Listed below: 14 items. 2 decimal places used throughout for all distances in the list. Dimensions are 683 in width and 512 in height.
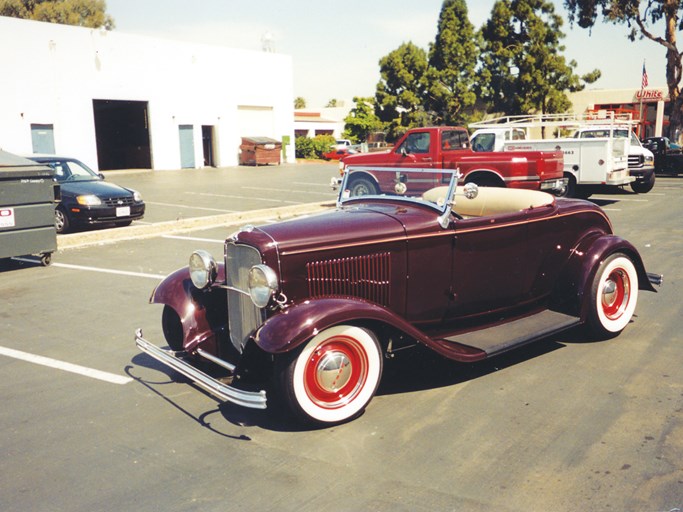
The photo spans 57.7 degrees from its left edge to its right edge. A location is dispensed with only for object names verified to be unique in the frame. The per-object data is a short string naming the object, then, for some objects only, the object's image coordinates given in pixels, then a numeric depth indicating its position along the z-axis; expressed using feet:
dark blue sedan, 37.19
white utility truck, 48.03
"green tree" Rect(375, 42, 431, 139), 142.82
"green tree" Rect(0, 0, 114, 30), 177.94
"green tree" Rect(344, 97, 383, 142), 162.71
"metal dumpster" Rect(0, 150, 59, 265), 27.45
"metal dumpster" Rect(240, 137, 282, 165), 110.42
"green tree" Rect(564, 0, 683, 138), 96.84
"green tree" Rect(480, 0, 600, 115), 120.37
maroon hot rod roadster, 12.76
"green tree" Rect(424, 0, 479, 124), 138.21
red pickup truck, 41.91
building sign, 142.00
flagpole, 106.26
